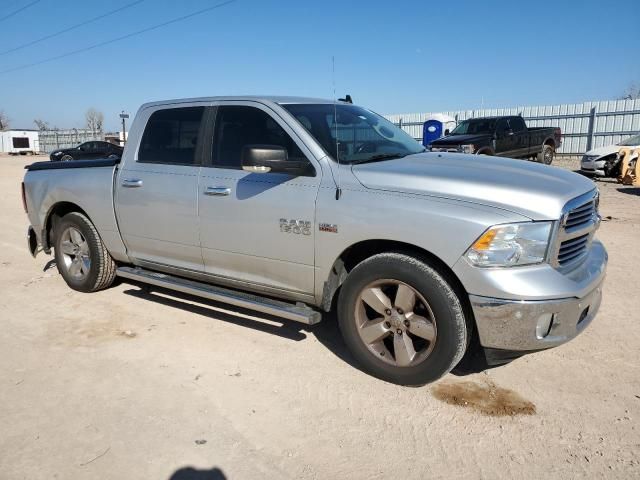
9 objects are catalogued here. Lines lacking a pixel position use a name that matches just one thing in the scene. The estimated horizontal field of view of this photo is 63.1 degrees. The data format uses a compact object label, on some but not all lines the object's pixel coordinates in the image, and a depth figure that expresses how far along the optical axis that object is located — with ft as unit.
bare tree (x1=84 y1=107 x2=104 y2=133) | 259.68
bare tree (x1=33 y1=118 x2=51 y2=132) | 294.13
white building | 166.30
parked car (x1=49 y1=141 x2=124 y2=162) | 85.25
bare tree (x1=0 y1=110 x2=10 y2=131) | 289.08
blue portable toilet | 69.41
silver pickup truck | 9.94
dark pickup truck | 49.08
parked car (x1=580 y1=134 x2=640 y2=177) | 50.06
